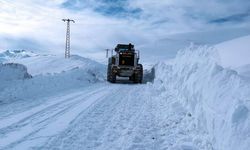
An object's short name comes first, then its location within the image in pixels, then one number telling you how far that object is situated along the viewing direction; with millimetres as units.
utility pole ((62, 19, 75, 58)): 58569
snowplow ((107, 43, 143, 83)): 30423
